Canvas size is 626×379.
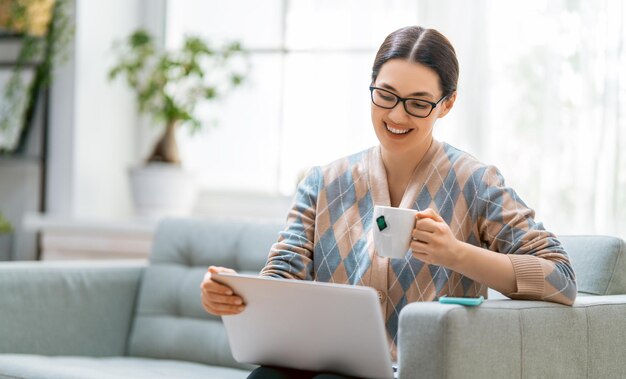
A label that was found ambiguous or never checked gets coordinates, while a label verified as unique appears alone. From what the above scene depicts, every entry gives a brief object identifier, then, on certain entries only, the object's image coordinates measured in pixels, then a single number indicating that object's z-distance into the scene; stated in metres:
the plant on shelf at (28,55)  5.01
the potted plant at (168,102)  4.82
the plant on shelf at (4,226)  5.15
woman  2.89
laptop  2.74
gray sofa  3.02
